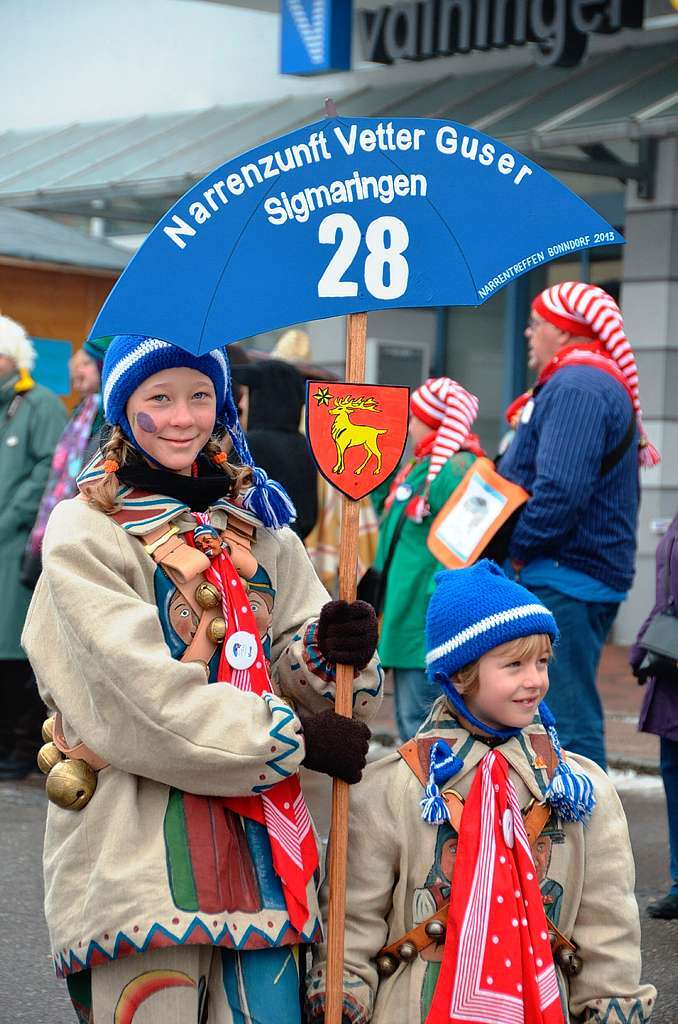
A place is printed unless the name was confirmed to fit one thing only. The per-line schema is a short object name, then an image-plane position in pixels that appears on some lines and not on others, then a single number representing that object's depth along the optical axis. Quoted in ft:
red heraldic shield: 17.23
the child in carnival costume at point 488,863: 16.83
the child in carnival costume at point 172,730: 15.97
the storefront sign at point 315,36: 72.89
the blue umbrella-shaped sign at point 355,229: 16.92
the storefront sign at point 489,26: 62.43
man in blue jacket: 32.03
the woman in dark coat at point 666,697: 30.64
